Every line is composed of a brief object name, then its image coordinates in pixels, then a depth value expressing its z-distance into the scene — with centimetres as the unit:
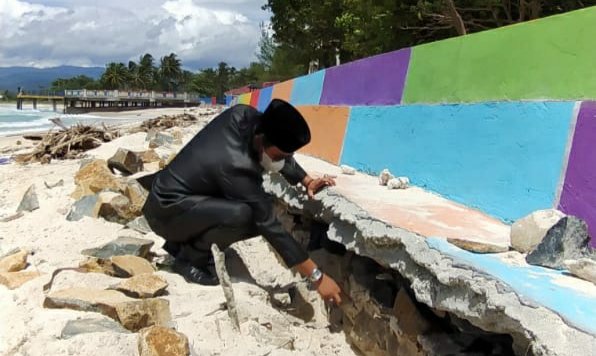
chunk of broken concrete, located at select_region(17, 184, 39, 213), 547
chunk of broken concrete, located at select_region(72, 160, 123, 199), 570
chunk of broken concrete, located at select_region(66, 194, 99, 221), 498
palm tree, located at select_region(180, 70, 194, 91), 10056
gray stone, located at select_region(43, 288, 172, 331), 286
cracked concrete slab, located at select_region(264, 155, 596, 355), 160
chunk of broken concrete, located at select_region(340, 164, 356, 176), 475
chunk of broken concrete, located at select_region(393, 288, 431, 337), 257
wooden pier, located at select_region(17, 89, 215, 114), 6494
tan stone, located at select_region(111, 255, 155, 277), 364
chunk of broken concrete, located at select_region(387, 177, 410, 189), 394
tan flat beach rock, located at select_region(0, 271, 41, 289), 339
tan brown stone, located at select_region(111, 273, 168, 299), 325
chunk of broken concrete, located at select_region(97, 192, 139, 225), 494
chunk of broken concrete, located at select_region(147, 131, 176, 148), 1051
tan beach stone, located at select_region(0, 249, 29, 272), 370
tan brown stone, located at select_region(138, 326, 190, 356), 257
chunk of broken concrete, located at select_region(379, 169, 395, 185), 412
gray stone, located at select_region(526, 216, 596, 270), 217
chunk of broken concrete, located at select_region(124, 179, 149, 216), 504
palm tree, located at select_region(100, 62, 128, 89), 9119
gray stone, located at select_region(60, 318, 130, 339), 267
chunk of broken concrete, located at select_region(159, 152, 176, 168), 763
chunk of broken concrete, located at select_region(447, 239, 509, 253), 231
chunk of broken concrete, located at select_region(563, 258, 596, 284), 197
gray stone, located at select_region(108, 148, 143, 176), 709
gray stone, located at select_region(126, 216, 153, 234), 477
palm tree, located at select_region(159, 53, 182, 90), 9731
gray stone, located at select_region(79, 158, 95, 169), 797
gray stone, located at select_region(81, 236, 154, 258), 395
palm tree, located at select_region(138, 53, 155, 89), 9500
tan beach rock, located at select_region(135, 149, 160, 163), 815
